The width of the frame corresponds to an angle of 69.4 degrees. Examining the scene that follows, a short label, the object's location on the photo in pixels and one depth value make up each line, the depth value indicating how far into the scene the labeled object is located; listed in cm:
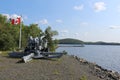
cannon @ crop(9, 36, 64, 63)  1014
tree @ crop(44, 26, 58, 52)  2663
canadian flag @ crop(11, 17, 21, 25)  1647
